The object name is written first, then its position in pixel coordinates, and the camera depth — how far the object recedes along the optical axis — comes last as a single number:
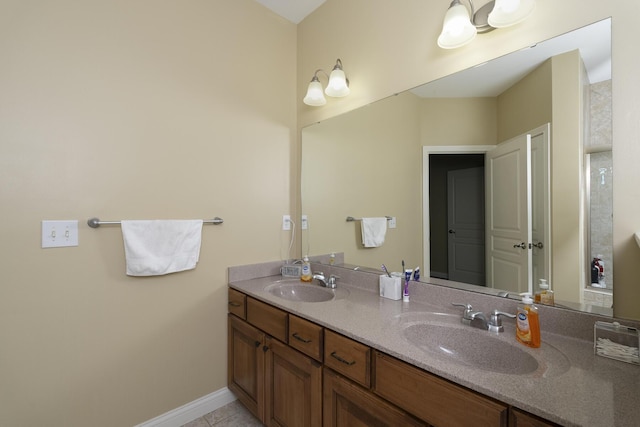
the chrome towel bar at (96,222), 1.38
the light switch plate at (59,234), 1.29
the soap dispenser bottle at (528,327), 0.95
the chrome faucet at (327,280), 1.75
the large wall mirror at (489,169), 1.02
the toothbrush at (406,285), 1.44
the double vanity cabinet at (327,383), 0.79
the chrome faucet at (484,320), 1.07
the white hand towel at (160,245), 1.46
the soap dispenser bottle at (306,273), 1.92
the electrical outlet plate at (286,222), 2.15
